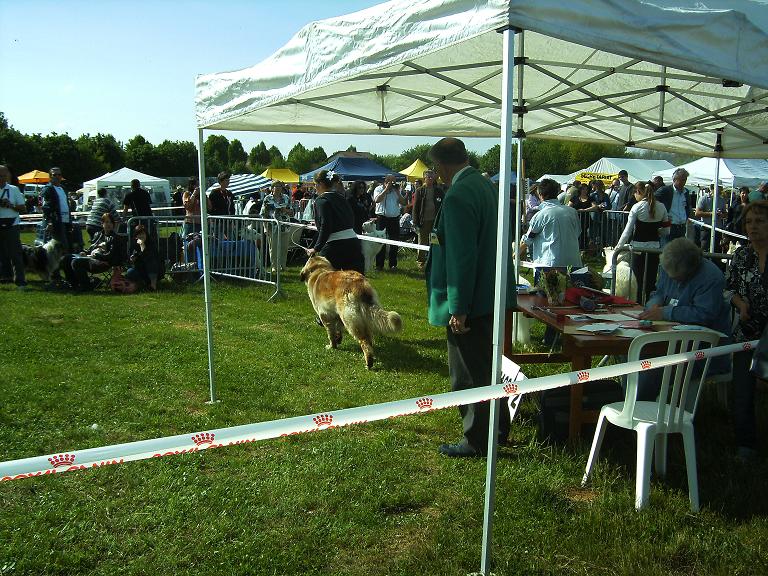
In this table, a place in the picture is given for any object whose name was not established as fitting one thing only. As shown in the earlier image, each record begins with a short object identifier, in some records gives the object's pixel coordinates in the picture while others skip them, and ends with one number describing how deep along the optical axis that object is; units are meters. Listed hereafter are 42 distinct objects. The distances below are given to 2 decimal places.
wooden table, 4.13
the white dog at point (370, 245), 12.66
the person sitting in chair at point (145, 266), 11.23
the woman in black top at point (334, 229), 7.57
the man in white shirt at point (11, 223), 10.63
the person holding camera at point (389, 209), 15.12
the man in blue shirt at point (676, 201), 11.77
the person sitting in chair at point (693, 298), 4.36
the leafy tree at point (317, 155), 103.70
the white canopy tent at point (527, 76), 2.80
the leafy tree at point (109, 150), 72.12
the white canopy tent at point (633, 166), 36.41
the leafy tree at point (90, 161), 65.75
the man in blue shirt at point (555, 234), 7.68
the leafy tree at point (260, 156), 108.37
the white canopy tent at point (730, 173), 26.20
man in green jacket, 3.88
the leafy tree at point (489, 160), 72.99
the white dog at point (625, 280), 8.66
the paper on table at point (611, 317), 4.80
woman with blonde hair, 9.50
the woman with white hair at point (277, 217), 10.78
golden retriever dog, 6.45
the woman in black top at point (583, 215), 17.24
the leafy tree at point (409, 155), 96.12
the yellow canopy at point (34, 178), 48.45
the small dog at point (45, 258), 11.30
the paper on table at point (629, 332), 4.28
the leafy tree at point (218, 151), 86.22
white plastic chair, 3.61
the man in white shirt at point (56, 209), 11.95
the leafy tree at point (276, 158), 97.86
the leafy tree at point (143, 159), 76.62
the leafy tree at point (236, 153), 104.62
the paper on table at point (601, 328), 4.36
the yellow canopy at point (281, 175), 38.25
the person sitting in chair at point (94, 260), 11.13
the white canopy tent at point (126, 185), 34.50
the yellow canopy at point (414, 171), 33.91
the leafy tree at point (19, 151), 56.28
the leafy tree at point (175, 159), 77.75
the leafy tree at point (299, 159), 100.19
